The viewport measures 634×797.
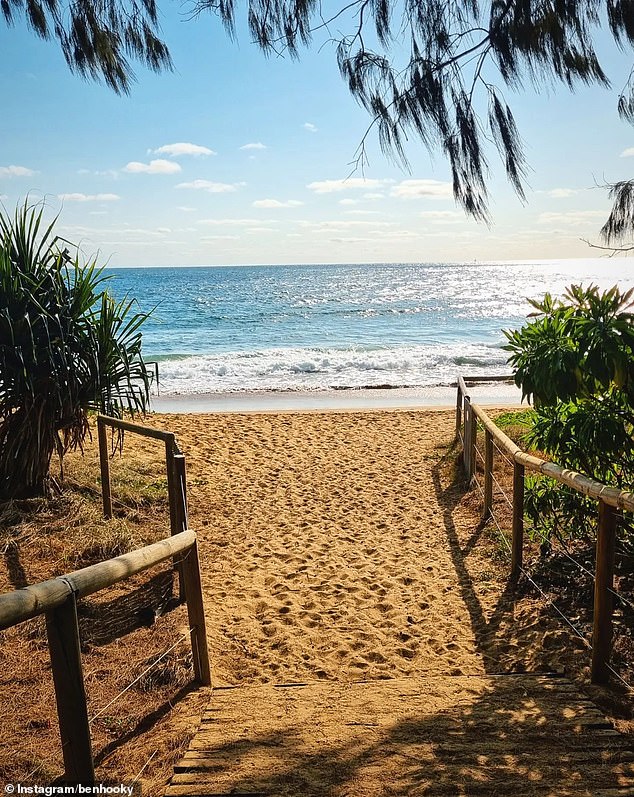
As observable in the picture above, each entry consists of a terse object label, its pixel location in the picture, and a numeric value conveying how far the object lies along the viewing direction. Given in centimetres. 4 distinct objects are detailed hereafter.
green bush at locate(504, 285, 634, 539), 297
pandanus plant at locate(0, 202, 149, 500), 530
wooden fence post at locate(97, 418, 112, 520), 571
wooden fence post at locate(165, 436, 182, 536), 440
